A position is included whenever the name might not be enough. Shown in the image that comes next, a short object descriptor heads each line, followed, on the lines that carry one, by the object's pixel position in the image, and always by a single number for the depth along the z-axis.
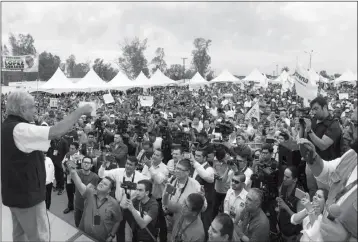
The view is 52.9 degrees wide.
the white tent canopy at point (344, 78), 32.77
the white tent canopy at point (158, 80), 34.24
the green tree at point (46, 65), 69.25
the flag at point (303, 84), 6.91
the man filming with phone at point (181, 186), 4.35
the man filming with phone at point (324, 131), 3.66
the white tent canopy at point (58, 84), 25.14
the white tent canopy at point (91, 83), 26.84
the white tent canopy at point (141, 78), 33.81
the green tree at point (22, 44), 70.69
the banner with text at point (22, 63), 22.17
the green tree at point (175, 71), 74.62
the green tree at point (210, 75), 75.53
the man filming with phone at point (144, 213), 4.06
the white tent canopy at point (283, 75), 26.79
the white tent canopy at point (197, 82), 38.62
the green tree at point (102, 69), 73.19
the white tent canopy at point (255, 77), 36.44
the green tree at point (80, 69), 86.12
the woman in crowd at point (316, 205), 3.05
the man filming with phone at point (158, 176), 4.79
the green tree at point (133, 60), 72.38
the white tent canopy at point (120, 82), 29.70
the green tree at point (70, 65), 83.88
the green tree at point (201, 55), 74.94
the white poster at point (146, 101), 13.80
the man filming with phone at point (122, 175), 4.41
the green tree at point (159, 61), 74.06
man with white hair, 2.33
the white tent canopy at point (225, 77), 39.58
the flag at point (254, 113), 9.52
